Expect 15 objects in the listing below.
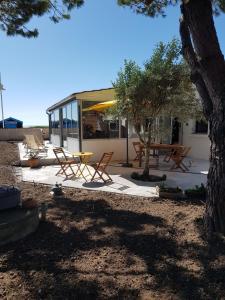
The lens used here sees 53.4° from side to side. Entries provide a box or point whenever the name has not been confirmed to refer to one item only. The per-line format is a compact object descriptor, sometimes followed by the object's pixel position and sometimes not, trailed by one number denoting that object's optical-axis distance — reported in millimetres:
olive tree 5960
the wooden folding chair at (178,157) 7705
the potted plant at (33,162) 8811
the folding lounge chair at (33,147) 10857
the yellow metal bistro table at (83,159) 7120
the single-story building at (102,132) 9542
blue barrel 3644
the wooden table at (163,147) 7804
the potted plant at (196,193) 5011
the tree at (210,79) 3143
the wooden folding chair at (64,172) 6962
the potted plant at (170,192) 5051
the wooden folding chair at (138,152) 8614
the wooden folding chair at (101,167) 6368
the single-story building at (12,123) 26947
